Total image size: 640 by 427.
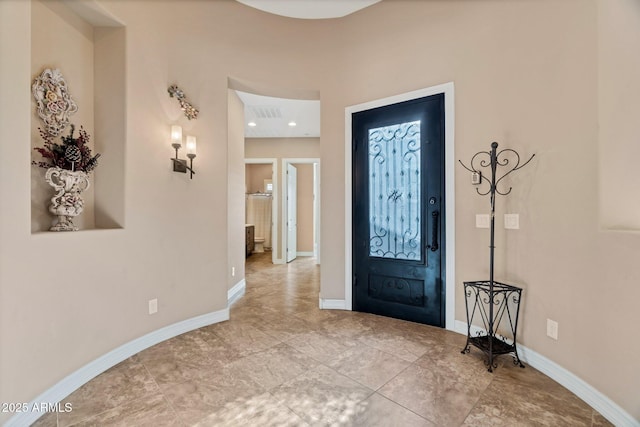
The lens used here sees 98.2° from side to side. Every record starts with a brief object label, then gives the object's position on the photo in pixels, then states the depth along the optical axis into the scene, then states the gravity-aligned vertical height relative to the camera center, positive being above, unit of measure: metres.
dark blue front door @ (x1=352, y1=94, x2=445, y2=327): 2.80 +0.03
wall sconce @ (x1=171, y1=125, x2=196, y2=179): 2.59 +0.62
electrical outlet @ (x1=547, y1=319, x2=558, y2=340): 1.96 -0.83
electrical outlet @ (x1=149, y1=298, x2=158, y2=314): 2.48 -0.84
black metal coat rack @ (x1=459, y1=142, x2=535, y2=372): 2.14 -0.74
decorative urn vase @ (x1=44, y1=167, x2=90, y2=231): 1.85 +0.11
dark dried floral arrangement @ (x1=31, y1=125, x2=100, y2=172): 1.86 +0.40
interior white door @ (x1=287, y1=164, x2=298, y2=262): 6.50 +0.01
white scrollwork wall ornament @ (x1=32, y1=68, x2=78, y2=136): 1.85 +0.78
